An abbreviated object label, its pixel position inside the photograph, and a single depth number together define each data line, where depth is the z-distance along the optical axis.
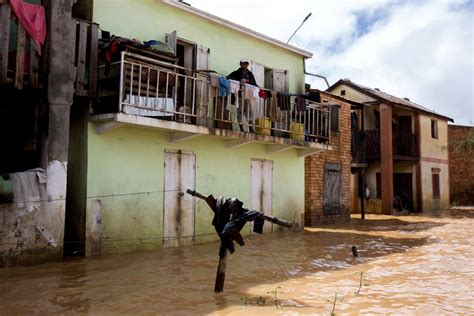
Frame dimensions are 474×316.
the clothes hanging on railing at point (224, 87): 11.68
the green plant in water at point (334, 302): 5.66
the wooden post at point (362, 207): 20.27
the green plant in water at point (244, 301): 6.02
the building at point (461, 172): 30.94
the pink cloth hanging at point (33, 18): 8.22
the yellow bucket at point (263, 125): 12.94
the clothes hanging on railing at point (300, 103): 14.08
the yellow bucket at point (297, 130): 14.13
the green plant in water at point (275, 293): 6.08
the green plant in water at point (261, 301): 6.07
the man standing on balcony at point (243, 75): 12.64
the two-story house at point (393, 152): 23.11
